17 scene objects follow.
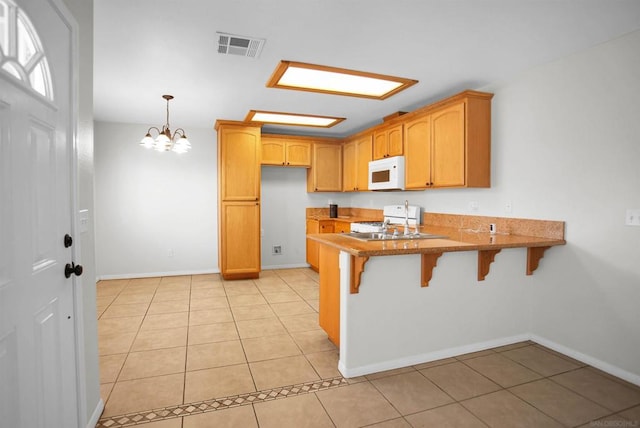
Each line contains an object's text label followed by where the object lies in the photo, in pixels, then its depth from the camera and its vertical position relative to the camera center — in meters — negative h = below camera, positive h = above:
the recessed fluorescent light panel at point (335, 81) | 3.00 +1.22
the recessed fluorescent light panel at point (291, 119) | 4.57 +1.24
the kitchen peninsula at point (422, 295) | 2.38 -0.67
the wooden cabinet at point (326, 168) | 5.72 +0.64
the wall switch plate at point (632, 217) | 2.30 -0.07
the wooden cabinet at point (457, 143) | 3.25 +0.63
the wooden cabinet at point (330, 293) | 2.70 -0.70
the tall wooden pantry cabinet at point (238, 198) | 4.97 +0.13
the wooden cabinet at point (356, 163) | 5.04 +0.68
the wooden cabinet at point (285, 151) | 5.43 +0.90
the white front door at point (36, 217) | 1.09 -0.03
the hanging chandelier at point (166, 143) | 3.63 +0.70
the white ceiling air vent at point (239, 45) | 2.44 +1.20
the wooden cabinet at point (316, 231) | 5.57 -0.39
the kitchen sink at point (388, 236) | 2.74 -0.25
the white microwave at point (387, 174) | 4.14 +0.42
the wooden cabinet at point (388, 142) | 4.20 +0.84
